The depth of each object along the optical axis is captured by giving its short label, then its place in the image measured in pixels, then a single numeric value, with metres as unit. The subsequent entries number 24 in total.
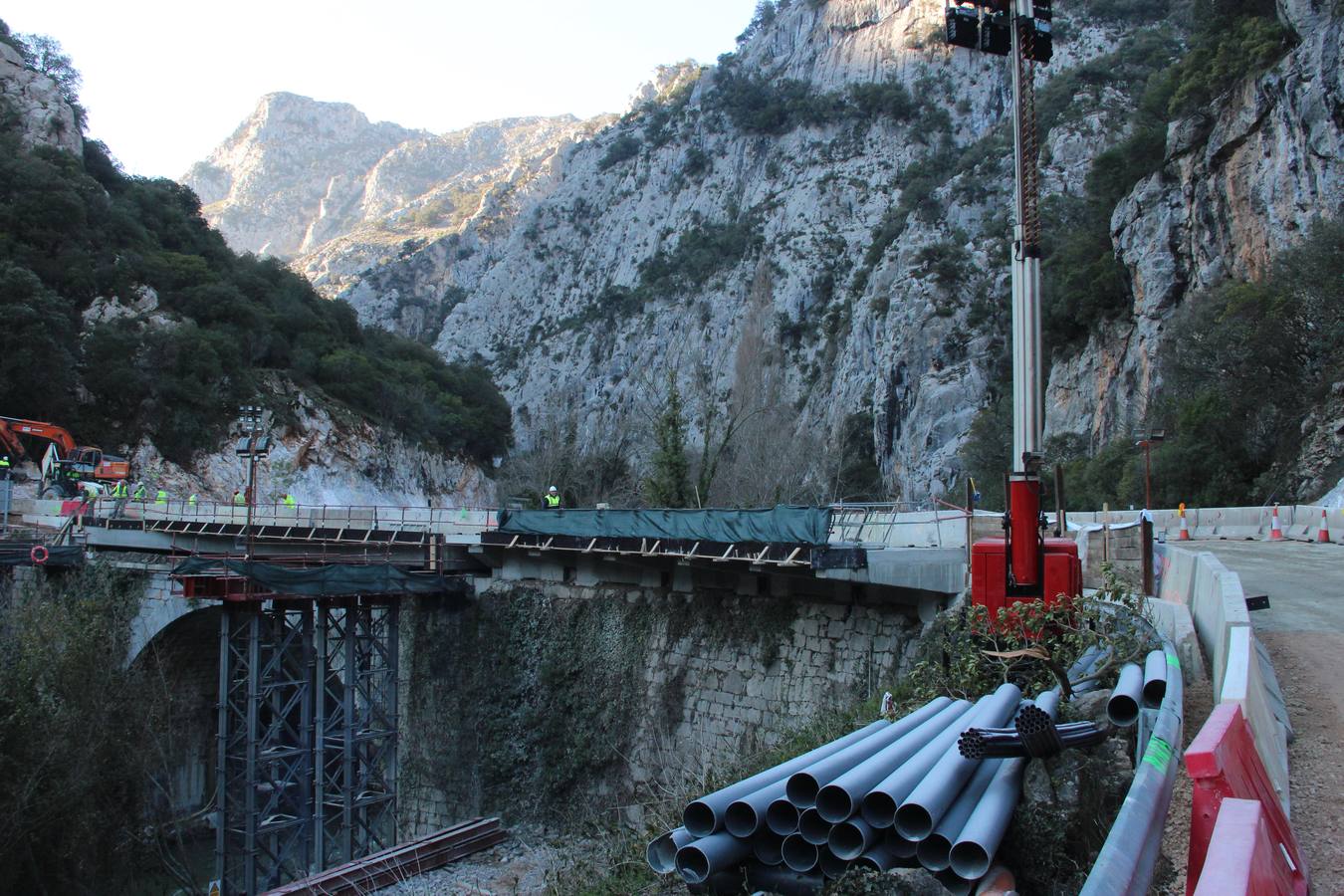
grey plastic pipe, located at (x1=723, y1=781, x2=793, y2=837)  5.16
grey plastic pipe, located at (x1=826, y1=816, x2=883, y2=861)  4.80
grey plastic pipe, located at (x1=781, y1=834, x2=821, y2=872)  5.01
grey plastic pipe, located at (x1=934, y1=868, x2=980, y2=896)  4.62
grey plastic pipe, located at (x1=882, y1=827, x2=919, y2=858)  4.74
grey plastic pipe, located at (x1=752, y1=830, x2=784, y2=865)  5.21
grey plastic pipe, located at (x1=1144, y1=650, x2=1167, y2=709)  5.54
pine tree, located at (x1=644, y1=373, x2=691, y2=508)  26.88
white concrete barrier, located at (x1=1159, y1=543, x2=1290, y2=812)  4.65
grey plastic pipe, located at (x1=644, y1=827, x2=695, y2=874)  5.60
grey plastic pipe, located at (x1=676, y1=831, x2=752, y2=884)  5.06
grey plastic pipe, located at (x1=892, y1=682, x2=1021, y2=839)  4.65
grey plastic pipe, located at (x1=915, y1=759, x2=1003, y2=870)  4.68
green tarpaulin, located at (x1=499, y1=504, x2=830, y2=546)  14.46
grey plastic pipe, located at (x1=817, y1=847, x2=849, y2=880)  4.94
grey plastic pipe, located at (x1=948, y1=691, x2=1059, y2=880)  4.50
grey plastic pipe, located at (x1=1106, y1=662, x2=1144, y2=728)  5.29
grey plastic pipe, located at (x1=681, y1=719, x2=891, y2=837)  5.21
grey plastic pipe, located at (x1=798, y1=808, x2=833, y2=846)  5.00
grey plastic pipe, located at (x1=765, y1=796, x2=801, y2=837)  5.14
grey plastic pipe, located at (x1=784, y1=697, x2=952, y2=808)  5.11
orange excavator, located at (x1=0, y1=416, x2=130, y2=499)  34.12
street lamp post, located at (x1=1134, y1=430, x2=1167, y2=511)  21.48
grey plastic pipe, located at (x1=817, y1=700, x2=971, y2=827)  4.91
